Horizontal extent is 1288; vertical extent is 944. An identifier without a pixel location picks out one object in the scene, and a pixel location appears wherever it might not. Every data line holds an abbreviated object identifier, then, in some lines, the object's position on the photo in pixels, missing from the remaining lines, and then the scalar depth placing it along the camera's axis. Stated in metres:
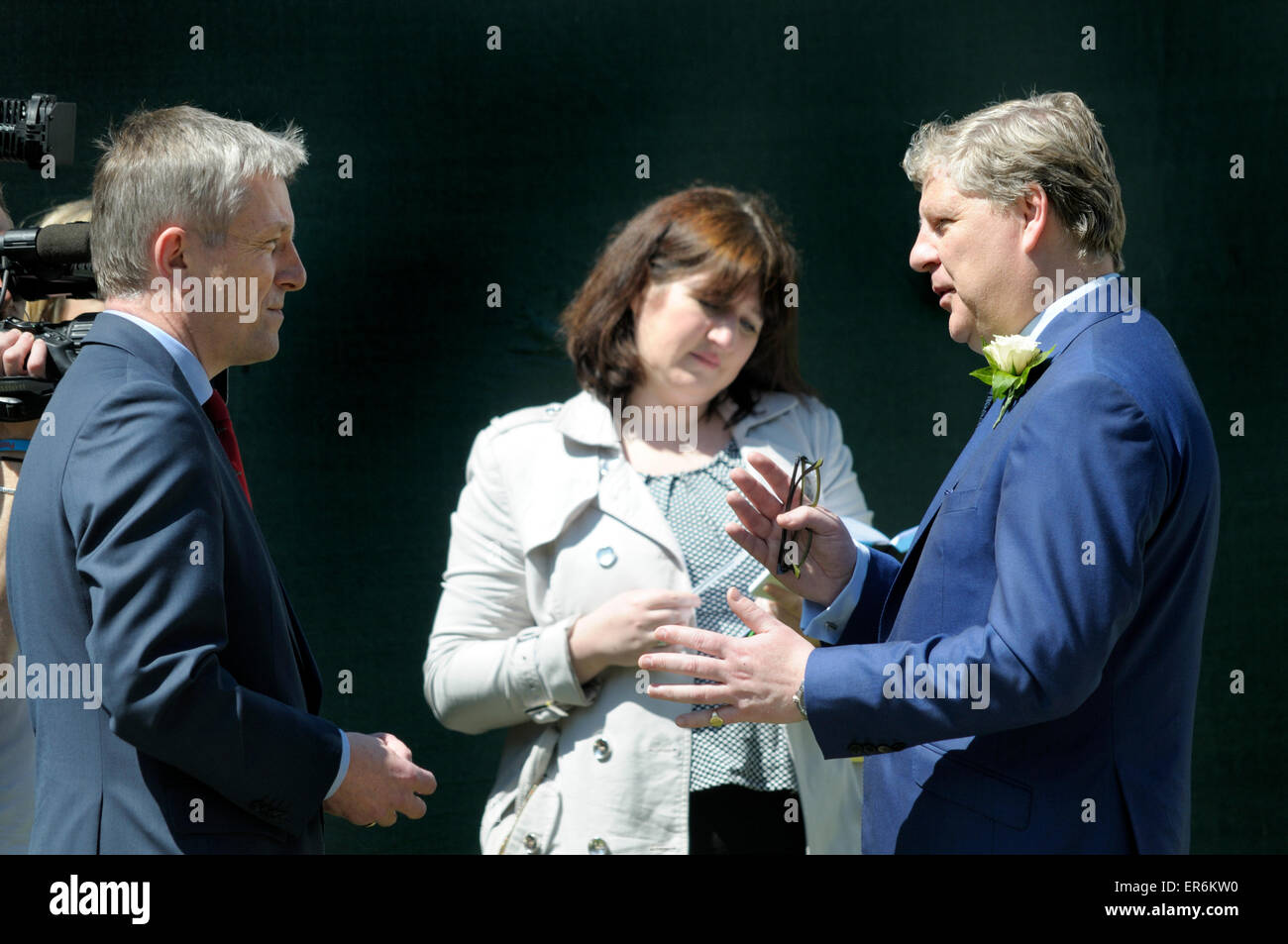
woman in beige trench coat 4.67
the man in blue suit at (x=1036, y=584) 4.05
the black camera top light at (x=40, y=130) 4.41
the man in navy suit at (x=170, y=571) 4.02
